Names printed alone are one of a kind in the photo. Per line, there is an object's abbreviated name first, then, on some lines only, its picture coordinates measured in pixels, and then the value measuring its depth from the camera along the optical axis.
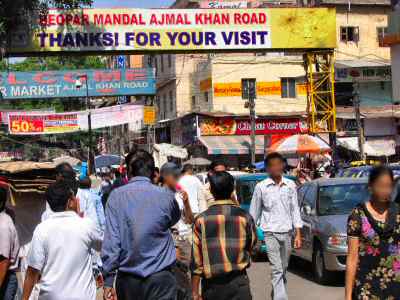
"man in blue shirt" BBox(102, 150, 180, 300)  5.54
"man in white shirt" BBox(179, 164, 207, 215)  13.04
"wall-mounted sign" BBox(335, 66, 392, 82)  40.28
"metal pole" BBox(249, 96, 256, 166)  31.44
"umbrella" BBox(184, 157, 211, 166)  36.22
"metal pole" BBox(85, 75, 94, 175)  42.60
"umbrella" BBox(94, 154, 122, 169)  39.32
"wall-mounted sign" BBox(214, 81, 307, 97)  40.19
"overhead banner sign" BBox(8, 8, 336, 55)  22.30
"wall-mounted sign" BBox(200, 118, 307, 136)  39.00
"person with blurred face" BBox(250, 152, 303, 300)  8.92
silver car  11.02
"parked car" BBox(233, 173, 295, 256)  16.17
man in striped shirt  5.66
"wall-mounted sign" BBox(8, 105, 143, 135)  43.59
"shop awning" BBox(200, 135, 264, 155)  37.59
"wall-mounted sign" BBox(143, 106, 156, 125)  42.81
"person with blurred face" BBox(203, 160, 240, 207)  10.05
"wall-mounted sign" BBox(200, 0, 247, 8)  42.25
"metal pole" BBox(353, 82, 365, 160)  30.48
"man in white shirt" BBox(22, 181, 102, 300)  5.48
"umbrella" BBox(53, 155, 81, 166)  35.45
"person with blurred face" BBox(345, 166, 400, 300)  5.18
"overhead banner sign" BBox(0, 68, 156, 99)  44.94
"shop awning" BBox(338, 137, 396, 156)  38.19
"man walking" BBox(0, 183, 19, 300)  6.34
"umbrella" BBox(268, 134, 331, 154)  23.47
